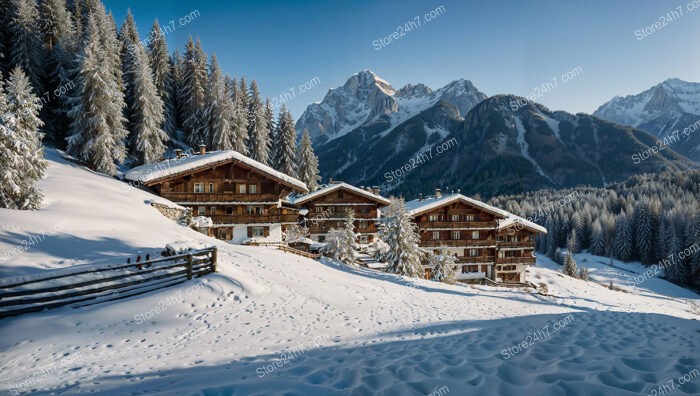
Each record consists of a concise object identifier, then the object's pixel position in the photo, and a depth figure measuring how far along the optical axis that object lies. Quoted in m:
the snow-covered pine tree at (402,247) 29.05
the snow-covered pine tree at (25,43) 40.44
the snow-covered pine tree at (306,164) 52.72
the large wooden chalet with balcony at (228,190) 30.41
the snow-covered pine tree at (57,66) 40.72
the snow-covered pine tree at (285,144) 54.06
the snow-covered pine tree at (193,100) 50.44
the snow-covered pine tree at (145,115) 39.09
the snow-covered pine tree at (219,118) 46.12
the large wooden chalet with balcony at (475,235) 41.91
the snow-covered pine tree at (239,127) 49.44
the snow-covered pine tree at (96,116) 32.84
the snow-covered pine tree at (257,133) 52.84
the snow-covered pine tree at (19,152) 16.72
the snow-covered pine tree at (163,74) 51.31
